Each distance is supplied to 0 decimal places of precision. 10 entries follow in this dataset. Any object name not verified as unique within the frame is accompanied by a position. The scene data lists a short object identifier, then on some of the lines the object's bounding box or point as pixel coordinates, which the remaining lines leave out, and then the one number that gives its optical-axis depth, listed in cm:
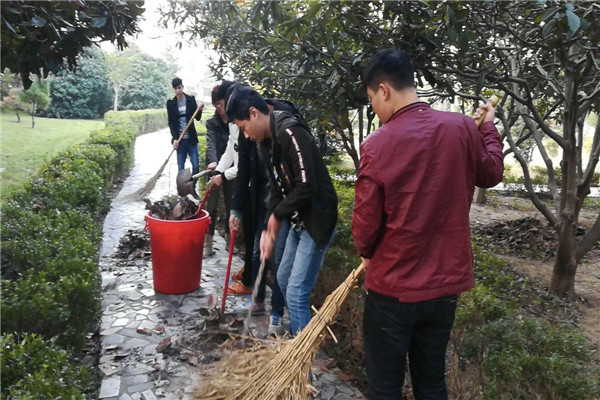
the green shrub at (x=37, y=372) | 197
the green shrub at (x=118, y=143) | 1070
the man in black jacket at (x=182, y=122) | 775
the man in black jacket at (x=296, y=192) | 283
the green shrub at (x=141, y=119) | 1792
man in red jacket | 187
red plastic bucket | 429
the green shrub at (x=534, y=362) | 219
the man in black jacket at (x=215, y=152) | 521
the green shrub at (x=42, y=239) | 323
